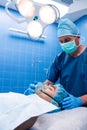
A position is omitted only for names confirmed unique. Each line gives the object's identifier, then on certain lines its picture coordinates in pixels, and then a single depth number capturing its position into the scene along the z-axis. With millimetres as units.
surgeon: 1336
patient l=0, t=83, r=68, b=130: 636
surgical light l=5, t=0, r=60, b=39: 1196
